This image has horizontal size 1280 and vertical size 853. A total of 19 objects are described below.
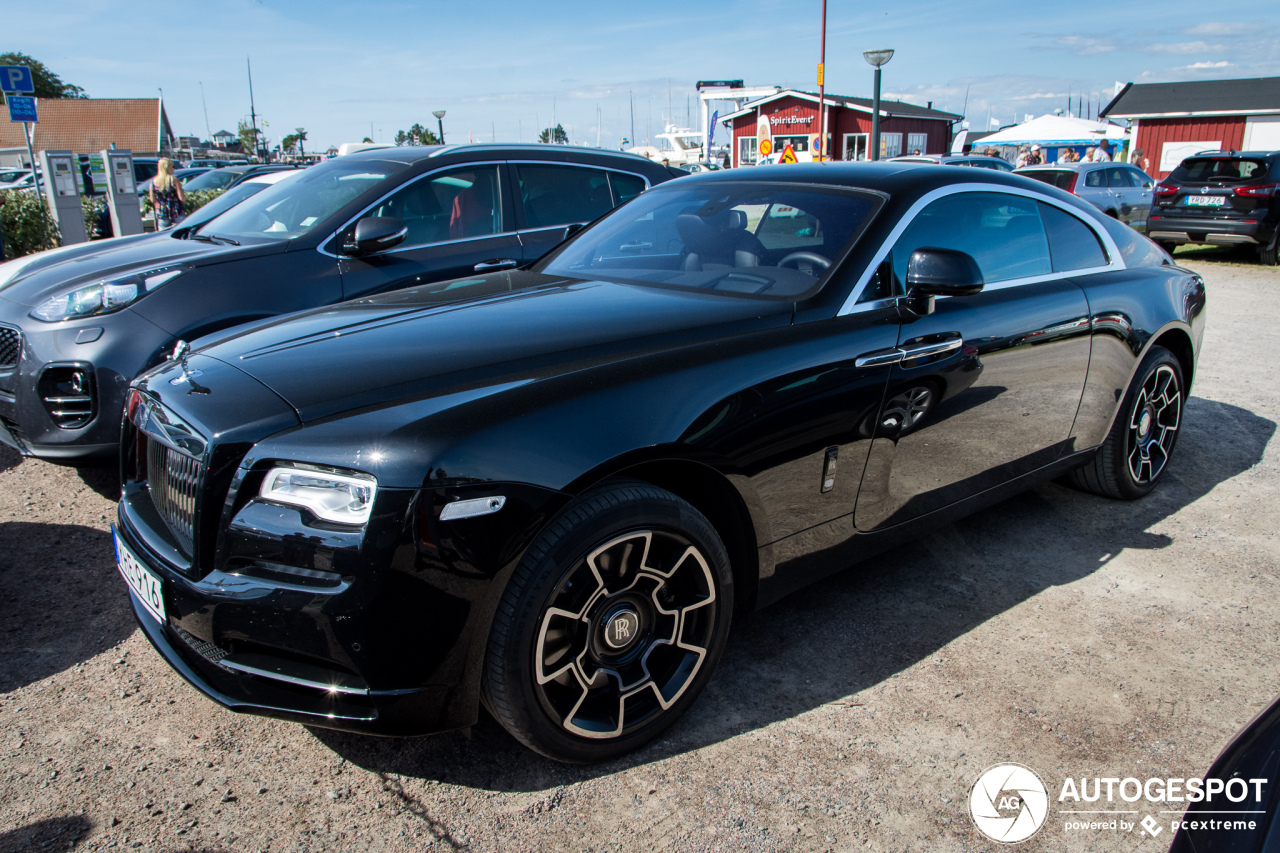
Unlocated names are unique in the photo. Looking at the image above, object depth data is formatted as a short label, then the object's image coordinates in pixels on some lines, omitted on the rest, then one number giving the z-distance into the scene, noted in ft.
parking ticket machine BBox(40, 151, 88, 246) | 36.29
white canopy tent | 111.34
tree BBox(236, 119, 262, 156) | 262.39
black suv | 42.86
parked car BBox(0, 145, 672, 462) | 12.32
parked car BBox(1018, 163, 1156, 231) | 49.58
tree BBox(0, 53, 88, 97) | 267.39
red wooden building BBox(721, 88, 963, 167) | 127.44
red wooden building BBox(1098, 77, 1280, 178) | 106.11
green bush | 37.78
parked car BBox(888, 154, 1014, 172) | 63.31
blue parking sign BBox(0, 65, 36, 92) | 35.47
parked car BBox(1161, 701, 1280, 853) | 4.05
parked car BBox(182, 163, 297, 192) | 56.49
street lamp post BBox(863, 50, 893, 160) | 56.44
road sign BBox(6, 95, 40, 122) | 37.03
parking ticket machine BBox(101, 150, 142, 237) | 40.34
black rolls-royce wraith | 6.15
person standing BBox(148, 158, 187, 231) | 38.06
